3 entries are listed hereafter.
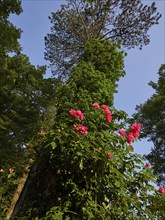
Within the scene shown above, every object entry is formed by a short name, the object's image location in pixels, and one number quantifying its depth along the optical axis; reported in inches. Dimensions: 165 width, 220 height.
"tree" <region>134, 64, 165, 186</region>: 472.3
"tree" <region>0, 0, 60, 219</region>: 533.4
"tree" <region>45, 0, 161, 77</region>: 433.4
